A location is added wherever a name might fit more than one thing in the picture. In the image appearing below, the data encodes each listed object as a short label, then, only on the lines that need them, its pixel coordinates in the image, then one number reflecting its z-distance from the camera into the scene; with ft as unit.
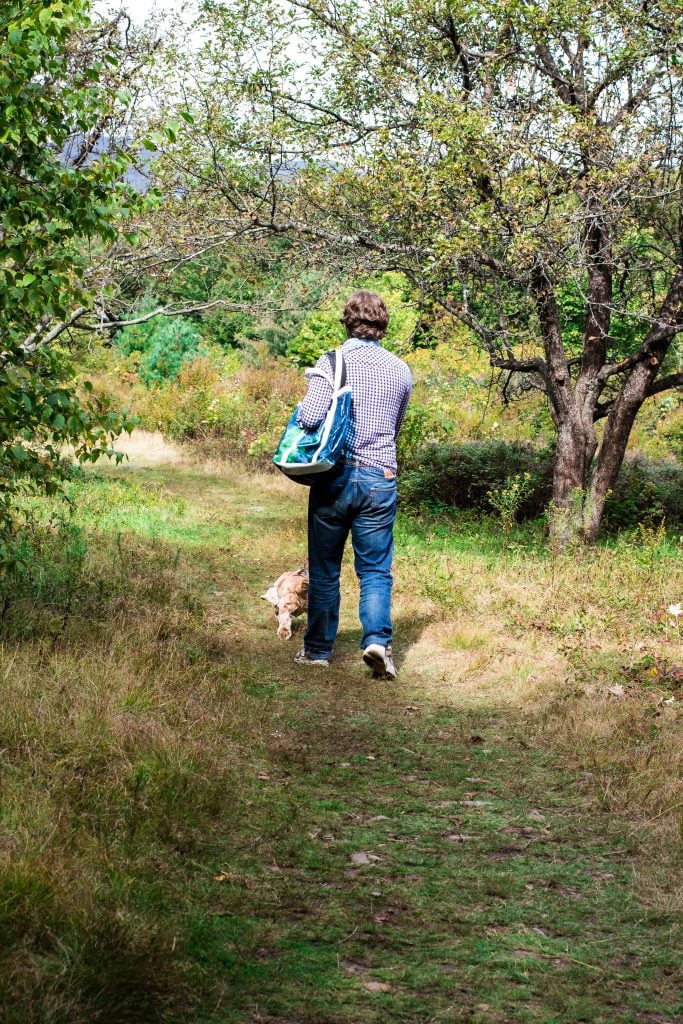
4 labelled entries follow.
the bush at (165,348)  82.12
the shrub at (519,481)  44.55
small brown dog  26.00
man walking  22.50
